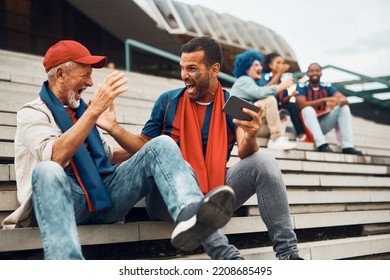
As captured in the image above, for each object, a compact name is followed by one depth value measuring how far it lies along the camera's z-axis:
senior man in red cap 2.42
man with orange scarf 3.02
